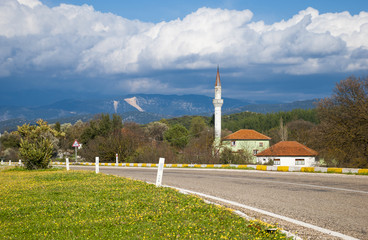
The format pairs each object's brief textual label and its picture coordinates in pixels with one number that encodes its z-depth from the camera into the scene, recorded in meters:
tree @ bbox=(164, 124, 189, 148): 120.69
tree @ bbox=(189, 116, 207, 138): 128.27
